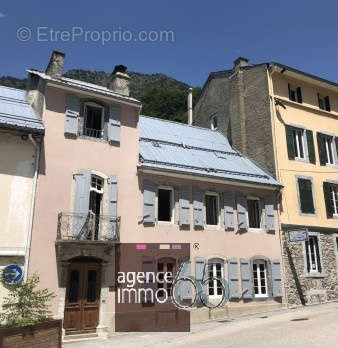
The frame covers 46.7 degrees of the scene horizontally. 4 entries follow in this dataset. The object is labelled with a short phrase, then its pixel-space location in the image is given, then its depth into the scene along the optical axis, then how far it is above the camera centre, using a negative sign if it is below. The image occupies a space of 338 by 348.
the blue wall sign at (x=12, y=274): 11.94 +0.23
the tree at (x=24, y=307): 9.99 -0.65
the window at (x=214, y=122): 24.33 +9.62
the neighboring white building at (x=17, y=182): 12.34 +3.20
